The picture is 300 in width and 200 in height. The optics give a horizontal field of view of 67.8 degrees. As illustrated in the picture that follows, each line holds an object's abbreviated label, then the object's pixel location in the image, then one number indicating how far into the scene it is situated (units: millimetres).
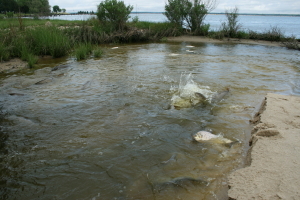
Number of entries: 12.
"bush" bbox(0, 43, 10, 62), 9453
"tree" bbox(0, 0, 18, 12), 39781
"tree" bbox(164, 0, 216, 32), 20125
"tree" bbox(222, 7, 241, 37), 18922
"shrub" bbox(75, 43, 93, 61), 10836
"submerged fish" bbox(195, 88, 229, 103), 5814
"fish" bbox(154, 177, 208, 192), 2812
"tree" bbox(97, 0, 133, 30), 17094
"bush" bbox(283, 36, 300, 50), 15520
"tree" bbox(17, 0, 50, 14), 26659
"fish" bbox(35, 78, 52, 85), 7232
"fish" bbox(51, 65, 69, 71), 9134
